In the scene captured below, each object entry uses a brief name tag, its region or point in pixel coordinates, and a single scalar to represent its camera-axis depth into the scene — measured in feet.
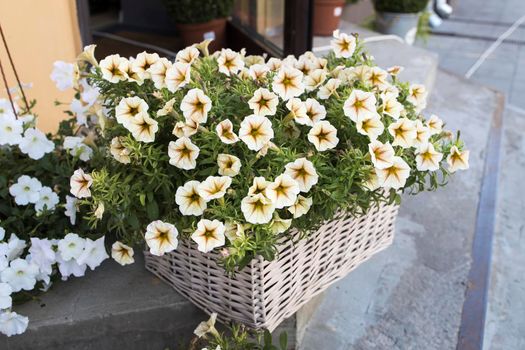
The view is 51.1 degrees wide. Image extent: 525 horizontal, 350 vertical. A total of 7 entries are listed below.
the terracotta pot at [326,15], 14.05
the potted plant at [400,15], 16.63
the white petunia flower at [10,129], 5.30
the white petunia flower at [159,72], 4.47
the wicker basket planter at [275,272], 4.50
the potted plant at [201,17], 13.56
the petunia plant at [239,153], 4.03
